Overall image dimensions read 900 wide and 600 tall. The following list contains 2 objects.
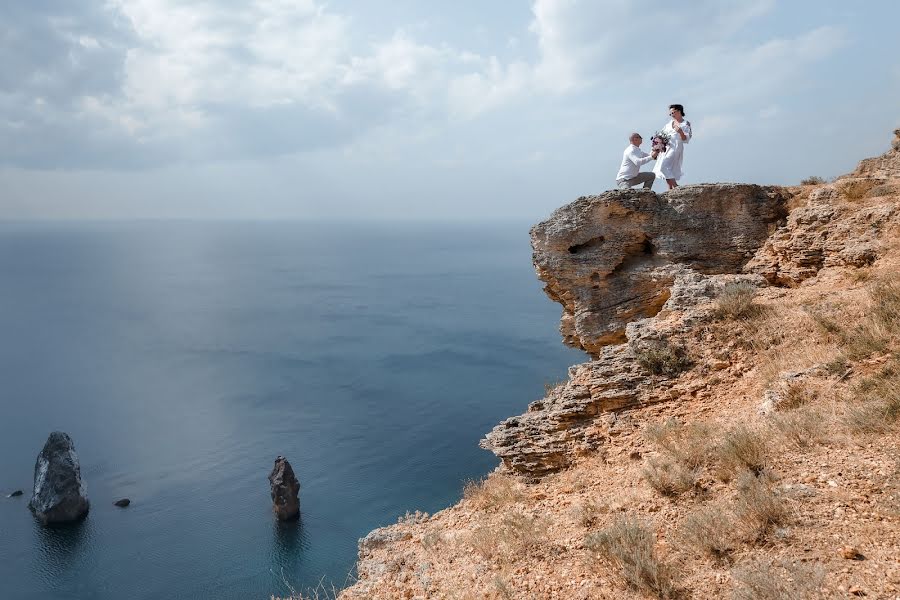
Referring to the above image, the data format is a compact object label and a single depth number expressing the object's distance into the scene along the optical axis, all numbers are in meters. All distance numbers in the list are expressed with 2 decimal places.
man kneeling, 14.14
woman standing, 13.37
